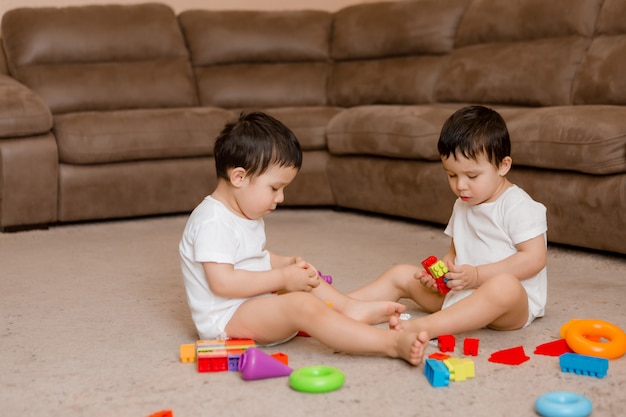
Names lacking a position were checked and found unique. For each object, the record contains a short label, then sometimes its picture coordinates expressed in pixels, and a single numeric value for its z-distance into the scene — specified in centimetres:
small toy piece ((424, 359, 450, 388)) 158
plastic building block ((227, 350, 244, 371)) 171
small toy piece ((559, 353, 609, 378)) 163
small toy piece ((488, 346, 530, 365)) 173
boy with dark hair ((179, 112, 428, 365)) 174
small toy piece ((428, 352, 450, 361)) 172
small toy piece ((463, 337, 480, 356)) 178
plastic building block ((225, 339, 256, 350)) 173
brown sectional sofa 292
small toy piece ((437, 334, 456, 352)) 179
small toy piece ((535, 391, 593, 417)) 140
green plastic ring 156
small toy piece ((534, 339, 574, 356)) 179
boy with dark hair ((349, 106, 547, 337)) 184
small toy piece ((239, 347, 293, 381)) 162
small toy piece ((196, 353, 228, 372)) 170
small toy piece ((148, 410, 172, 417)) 143
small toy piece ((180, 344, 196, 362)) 177
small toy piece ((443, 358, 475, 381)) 161
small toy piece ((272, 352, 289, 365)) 173
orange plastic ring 173
